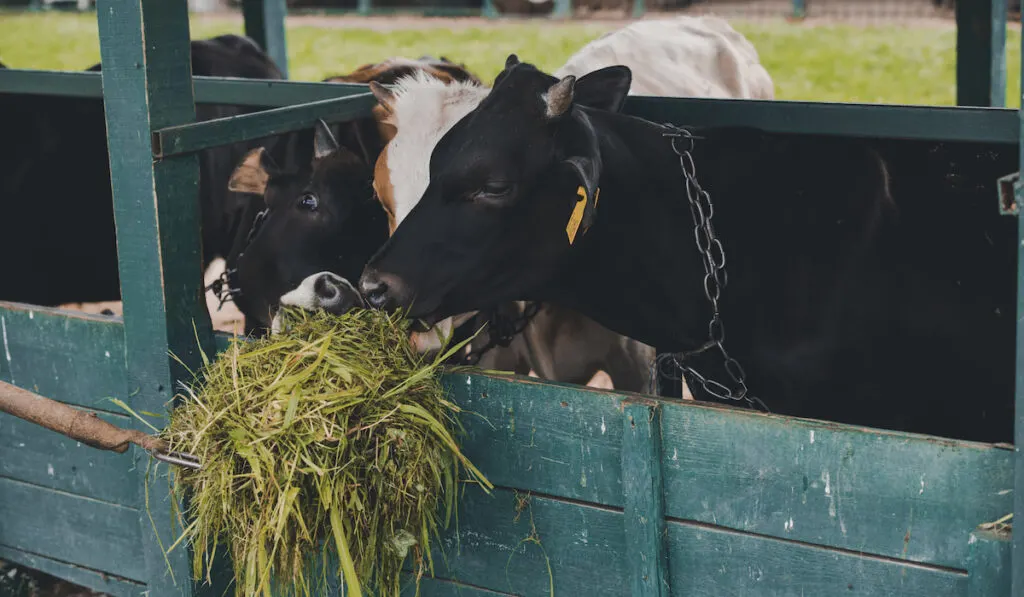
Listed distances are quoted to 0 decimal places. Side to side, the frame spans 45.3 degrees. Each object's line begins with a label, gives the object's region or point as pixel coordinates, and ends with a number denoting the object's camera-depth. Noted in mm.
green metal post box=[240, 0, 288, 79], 6973
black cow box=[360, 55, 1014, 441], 3580
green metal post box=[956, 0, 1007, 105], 5730
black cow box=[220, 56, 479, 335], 4035
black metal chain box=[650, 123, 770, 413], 3484
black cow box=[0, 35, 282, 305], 5828
